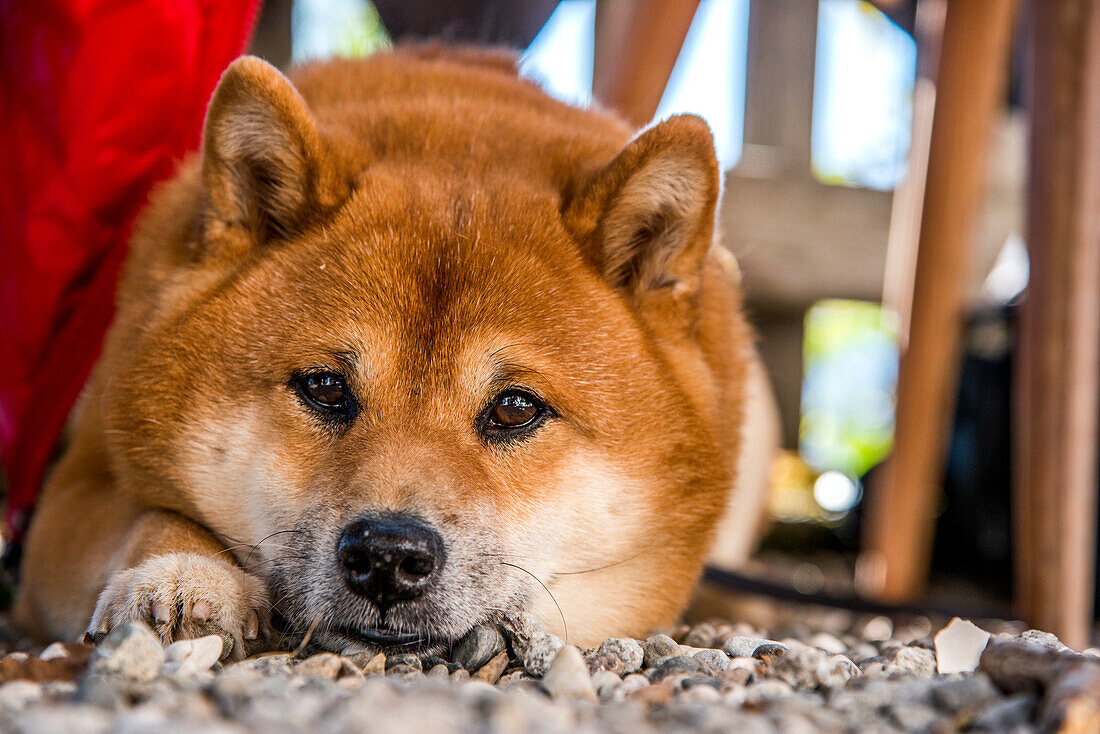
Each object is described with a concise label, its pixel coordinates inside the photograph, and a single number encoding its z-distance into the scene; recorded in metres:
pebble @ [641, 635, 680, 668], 0.53
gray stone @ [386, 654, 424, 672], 0.52
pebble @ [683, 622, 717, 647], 0.57
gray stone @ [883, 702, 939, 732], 0.44
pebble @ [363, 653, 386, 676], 0.51
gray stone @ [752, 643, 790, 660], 0.52
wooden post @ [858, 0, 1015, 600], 0.74
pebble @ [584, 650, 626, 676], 0.51
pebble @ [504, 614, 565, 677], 0.51
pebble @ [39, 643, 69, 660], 0.48
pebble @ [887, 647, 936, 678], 0.52
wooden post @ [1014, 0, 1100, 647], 0.64
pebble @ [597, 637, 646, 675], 0.52
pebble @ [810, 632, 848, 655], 0.57
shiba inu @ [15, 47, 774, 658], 0.53
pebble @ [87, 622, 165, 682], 0.45
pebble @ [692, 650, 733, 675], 0.51
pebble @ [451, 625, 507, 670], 0.52
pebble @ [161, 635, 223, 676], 0.48
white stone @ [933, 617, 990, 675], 0.52
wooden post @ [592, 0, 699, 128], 0.69
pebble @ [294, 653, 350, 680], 0.49
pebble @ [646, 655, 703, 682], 0.50
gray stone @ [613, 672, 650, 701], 0.47
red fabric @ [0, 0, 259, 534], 0.65
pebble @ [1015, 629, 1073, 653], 0.51
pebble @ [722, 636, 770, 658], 0.53
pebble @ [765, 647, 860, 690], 0.48
